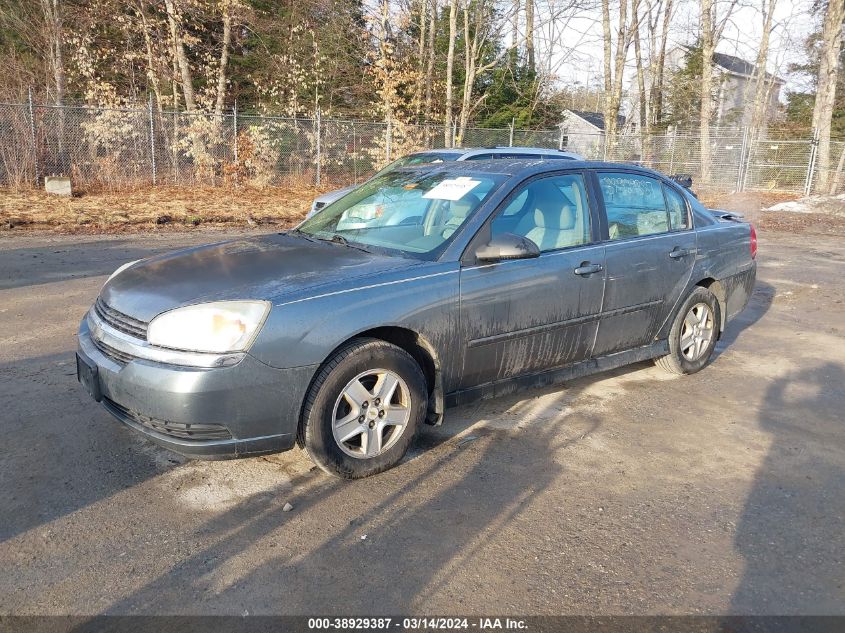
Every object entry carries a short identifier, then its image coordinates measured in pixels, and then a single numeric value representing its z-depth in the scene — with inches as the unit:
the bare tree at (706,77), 1023.0
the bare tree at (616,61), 1023.6
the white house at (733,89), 1671.1
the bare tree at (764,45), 1182.3
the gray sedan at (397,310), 122.6
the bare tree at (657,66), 1445.6
